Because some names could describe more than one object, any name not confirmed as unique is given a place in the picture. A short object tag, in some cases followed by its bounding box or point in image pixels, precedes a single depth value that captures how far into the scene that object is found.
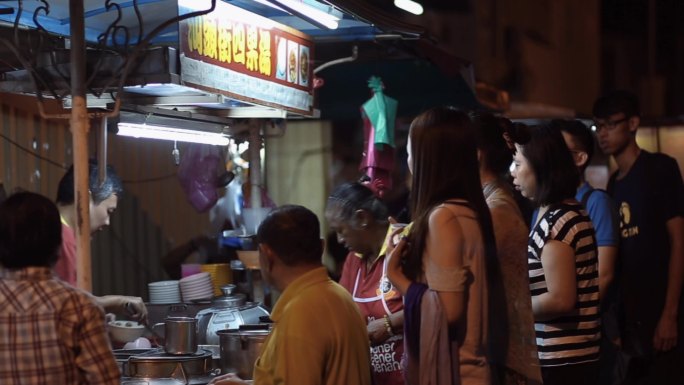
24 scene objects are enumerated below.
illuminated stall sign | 5.09
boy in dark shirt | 6.87
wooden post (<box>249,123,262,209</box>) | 7.29
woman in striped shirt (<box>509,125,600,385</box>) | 5.18
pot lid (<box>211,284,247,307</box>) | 6.50
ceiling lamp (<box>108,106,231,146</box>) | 5.55
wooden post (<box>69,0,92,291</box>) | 4.42
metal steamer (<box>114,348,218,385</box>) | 4.91
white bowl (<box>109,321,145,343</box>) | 6.38
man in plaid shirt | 3.67
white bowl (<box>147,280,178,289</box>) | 7.21
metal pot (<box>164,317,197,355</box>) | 5.21
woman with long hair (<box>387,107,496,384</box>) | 4.01
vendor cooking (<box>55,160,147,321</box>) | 6.02
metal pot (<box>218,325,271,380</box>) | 5.05
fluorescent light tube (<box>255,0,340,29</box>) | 5.27
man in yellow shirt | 3.71
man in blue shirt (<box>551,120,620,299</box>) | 6.12
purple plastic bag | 7.37
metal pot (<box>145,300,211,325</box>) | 6.62
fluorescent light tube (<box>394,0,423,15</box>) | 7.62
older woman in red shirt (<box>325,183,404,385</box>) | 5.22
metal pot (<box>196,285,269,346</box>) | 6.16
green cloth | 7.86
